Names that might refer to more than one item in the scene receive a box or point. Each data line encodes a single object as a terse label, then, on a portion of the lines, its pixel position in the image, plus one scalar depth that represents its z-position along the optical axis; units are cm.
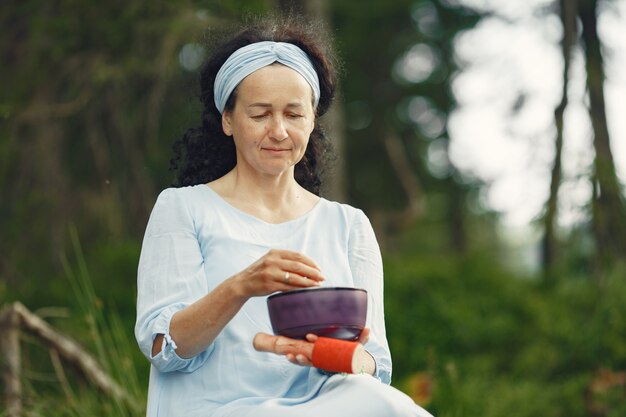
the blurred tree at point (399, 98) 2479
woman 389
